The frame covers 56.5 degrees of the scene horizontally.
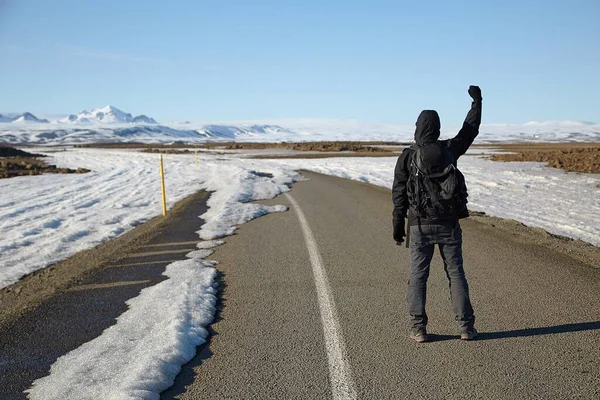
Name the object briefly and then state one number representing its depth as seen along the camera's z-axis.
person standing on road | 4.80
